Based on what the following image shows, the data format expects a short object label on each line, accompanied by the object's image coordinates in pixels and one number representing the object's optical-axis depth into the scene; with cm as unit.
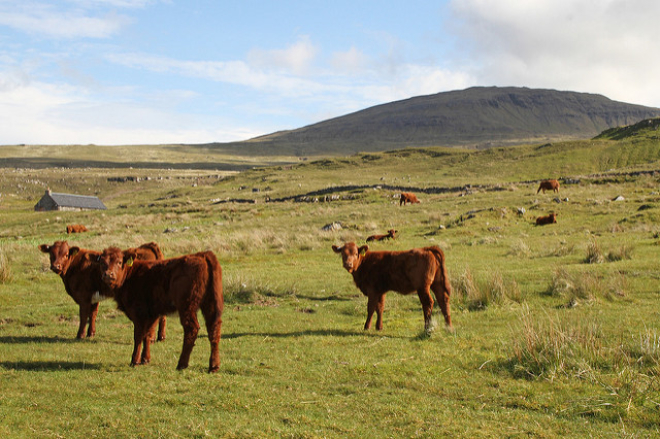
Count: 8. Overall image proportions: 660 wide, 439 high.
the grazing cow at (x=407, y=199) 4519
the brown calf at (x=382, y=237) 2595
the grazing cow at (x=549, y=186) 4437
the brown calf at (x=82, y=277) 1116
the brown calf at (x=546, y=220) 2903
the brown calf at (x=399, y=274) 1096
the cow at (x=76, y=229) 3705
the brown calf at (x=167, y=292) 841
